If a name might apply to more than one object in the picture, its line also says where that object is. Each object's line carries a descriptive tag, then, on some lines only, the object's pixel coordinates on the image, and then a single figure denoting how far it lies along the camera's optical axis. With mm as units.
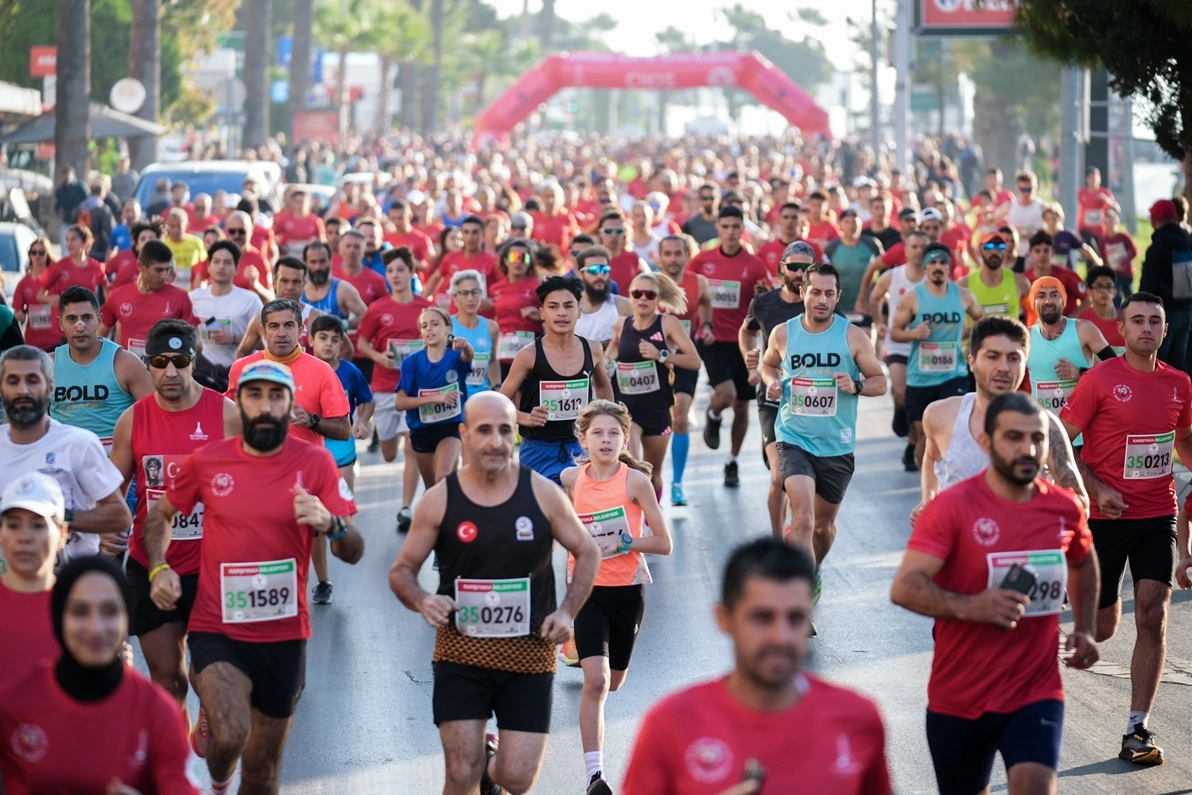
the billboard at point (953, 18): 28953
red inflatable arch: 58469
